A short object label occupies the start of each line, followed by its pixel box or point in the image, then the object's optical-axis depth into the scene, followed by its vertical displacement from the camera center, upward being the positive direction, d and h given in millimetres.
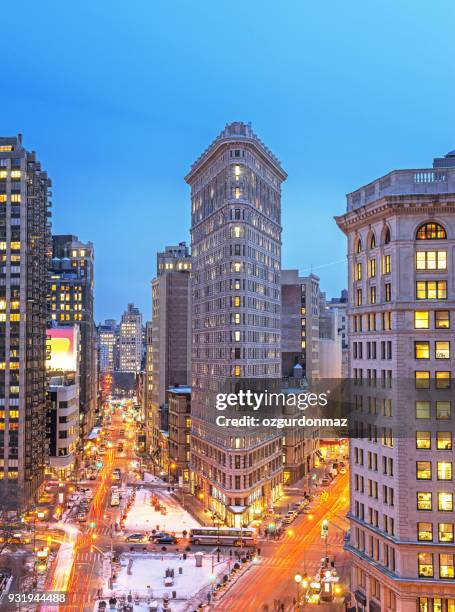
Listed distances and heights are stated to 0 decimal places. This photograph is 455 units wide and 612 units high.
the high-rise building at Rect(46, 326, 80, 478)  158750 -11165
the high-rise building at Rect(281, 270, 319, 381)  182750 +8302
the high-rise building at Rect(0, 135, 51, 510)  127875 +6246
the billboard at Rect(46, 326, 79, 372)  181125 +1296
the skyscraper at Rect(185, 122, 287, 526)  111438 +6858
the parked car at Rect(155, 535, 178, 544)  95438 -25279
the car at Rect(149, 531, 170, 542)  96438 -25068
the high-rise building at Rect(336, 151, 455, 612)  62562 -4152
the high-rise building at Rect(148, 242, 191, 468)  181250 +5373
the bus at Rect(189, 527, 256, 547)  95688 -25004
